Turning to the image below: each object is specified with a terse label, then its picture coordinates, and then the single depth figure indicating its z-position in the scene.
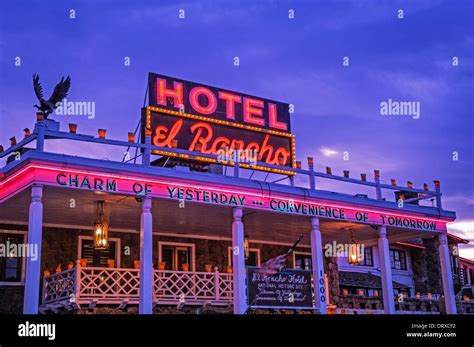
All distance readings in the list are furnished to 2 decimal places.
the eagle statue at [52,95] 17.59
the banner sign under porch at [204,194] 16.38
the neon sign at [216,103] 22.05
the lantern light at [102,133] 17.42
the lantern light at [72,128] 16.95
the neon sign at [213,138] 21.48
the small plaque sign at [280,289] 19.61
